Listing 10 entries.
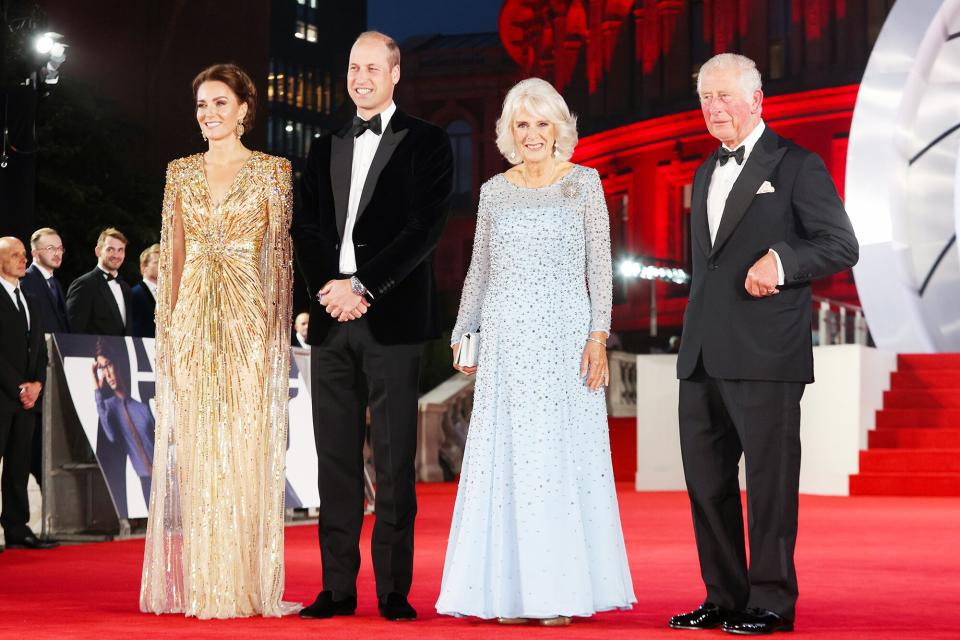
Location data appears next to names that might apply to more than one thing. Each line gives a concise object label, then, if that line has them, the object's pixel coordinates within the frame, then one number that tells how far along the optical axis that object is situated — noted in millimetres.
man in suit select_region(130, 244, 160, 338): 19539
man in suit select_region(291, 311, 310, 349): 22859
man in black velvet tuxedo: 9555
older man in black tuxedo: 8969
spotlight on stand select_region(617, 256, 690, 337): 59875
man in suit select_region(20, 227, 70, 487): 17750
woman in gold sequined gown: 9891
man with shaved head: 16062
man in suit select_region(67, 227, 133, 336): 18687
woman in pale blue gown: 9359
